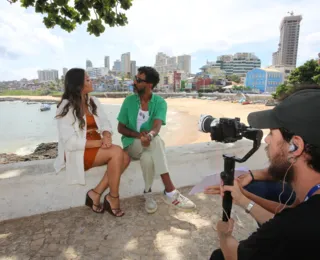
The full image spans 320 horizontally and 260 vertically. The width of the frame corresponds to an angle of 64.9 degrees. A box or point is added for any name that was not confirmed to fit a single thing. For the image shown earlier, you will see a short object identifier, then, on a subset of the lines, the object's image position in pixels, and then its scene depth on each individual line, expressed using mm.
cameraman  711
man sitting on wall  2322
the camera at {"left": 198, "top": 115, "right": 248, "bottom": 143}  1135
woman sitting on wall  2115
